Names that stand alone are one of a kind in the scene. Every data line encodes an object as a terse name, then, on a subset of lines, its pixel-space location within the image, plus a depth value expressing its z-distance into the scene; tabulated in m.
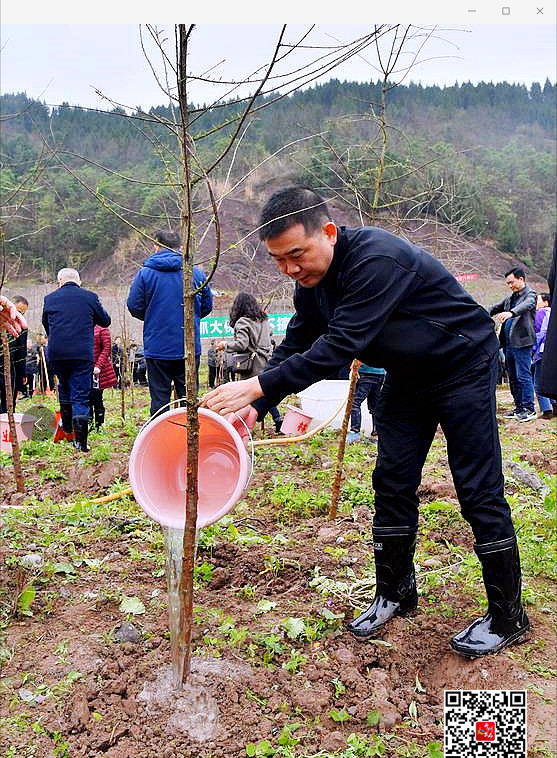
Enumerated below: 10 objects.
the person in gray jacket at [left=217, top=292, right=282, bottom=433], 6.99
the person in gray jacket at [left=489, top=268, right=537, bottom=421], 8.39
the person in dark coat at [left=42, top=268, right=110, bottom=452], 6.59
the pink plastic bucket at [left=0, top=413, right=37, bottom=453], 6.81
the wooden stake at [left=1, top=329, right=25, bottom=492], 4.98
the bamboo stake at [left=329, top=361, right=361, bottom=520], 4.10
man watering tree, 2.38
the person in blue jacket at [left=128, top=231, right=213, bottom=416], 5.55
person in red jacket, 7.87
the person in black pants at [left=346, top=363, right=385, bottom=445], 6.58
